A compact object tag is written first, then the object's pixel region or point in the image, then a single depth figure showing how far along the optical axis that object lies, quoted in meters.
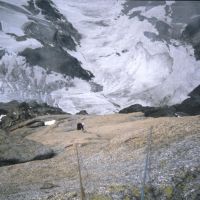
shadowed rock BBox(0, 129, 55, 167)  22.42
